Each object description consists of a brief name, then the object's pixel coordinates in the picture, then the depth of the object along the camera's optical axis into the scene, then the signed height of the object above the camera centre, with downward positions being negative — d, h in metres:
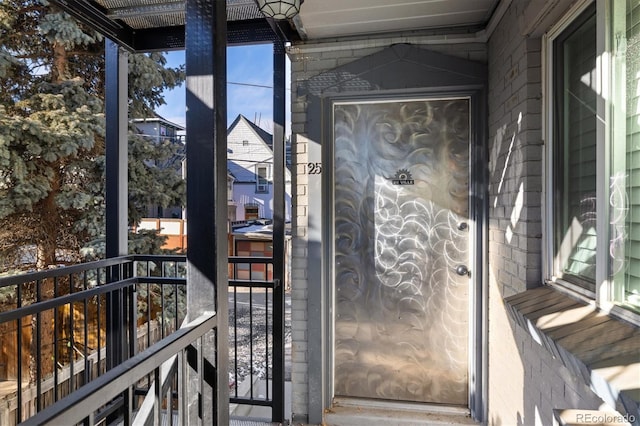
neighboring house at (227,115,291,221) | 8.06 +0.99
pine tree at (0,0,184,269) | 4.12 +0.83
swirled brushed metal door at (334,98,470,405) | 2.39 -0.25
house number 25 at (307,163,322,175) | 2.40 +0.29
